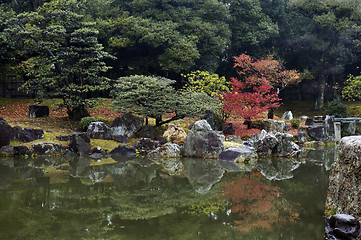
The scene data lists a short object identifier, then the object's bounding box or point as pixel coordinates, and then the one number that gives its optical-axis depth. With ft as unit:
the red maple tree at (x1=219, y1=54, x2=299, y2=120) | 50.42
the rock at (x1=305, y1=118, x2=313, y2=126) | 63.62
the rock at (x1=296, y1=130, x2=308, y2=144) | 51.62
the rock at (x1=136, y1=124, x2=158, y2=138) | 44.93
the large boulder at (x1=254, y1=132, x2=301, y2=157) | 39.29
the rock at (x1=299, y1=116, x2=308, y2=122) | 67.35
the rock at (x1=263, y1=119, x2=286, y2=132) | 53.88
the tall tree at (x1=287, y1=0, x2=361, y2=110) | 77.33
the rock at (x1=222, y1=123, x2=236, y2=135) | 50.80
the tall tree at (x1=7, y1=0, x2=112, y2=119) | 49.57
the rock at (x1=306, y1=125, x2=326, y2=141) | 53.72
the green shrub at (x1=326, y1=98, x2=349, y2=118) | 66.31
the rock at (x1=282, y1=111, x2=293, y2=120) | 68.87
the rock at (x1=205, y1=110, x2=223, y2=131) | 51.37
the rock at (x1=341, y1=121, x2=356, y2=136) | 58.85
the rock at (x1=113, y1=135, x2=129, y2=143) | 42.92
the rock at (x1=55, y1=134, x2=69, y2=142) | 41.06
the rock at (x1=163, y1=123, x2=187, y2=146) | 43.37
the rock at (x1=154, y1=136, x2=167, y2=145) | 42.32
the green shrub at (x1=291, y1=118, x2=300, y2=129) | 60.39
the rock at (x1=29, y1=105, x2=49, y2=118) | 53.31
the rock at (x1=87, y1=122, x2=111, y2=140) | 42.81
